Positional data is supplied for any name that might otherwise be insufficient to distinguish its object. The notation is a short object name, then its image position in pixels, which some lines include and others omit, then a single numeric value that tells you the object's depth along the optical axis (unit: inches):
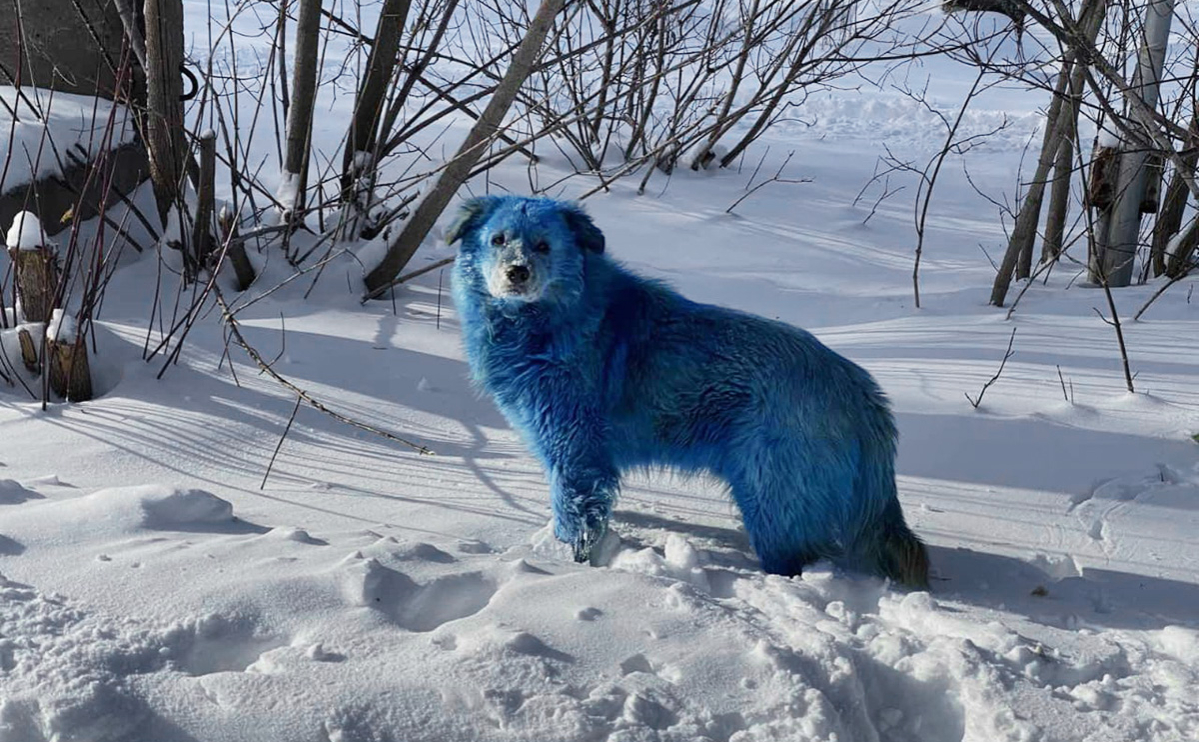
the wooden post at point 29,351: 173.0
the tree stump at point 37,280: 171.3
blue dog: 125.3
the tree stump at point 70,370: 167.8
